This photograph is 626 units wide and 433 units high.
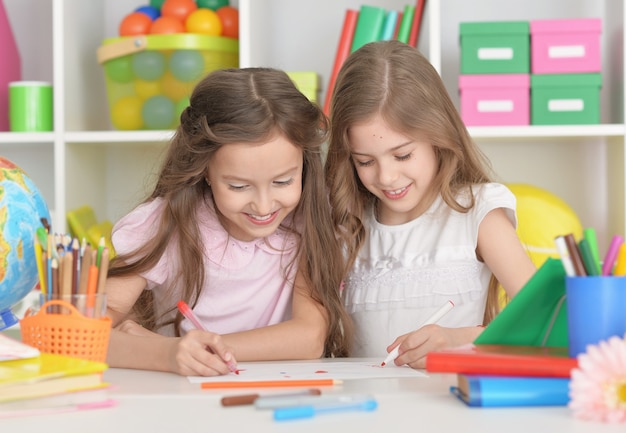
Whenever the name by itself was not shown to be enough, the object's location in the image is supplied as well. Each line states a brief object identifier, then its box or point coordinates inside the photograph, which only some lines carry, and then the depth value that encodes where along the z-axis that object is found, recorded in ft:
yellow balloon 7.27
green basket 7.94
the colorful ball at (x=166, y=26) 8.02
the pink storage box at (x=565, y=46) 7.55
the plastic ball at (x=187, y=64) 7.93
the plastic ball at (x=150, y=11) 8.38
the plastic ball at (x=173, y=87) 8.00
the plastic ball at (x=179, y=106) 8.00
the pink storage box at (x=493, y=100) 7.61
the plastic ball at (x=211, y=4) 8.46
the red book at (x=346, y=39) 7.89
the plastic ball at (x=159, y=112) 8.00
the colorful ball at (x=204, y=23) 8.02
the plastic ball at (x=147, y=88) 8.09
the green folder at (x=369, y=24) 7.82
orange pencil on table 3.18
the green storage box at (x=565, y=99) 7.58
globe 3.87
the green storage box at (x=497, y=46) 7.59
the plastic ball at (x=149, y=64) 8.04
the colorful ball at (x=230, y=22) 8.16
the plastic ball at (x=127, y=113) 8.11
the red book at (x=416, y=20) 7.83
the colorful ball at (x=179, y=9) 8.18
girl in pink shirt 4.55
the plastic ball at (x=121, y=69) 8.13
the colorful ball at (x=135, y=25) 8.16
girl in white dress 4.83
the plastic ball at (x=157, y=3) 8.73
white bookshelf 7.95
